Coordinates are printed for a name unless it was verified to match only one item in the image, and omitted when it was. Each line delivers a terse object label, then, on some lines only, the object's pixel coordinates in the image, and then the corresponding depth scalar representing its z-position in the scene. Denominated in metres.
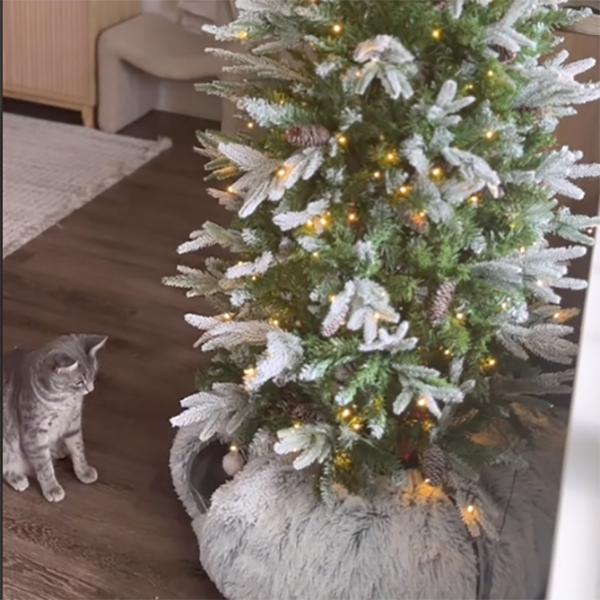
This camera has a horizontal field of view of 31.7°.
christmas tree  1.51
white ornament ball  1.91
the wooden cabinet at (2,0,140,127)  3.66
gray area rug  3.12
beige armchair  3.58
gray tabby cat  1.94
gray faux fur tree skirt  1.66
